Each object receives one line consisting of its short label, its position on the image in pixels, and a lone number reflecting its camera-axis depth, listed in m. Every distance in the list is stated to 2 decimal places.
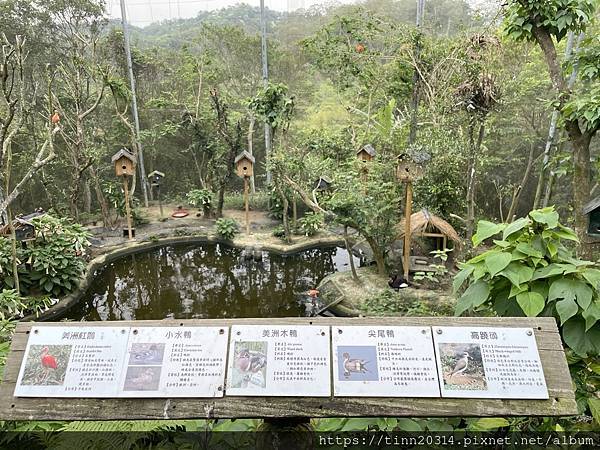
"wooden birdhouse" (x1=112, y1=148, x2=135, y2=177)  9.89
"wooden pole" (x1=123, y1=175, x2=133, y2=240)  9.92
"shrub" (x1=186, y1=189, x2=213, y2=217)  11.13
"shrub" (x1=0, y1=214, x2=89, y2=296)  6.97
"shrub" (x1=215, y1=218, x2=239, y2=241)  10.05
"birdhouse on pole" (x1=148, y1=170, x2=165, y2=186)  11.26
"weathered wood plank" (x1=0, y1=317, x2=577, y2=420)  1.52
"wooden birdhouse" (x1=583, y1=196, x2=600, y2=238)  4.23
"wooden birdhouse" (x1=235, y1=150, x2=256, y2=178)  10.25
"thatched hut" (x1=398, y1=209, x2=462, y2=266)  7.52
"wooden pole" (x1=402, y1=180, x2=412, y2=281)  6.90
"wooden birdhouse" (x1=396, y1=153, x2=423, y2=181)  6.77
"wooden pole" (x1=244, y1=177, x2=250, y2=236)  10.35
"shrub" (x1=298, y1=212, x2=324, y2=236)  9.95
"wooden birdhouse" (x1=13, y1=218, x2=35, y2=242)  7.01
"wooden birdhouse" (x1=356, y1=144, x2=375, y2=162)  8.91
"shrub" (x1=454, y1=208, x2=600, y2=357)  1.66
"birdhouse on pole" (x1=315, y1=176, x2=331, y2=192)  9.14
